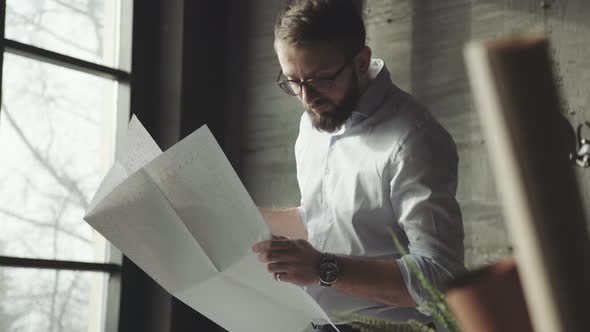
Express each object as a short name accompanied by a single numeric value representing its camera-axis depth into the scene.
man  1.59
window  2.57
